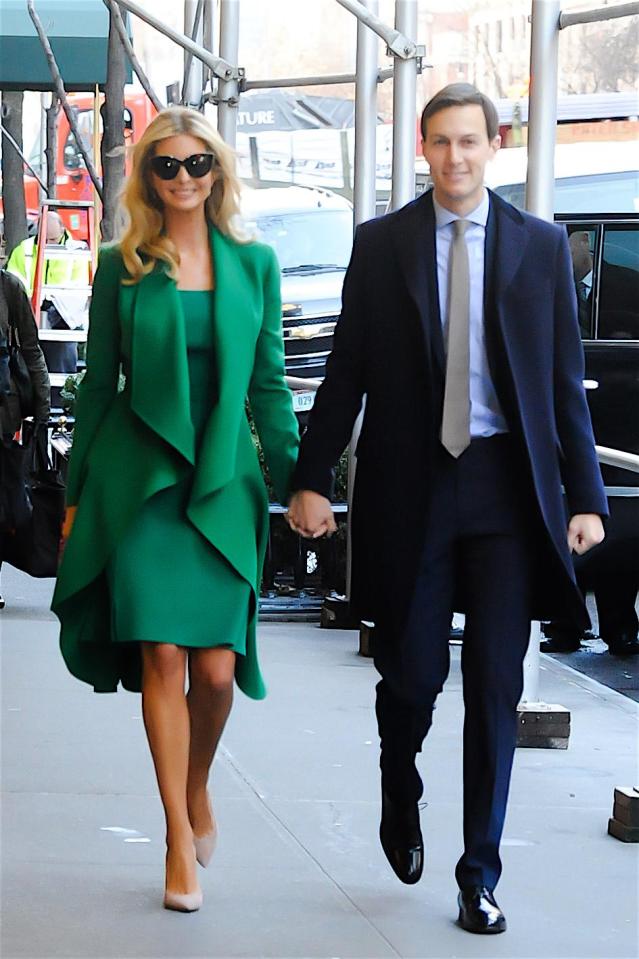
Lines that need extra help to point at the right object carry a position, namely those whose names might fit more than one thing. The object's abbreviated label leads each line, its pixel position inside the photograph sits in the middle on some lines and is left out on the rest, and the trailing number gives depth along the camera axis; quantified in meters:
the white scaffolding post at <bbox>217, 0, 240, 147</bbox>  13.47
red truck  42.62
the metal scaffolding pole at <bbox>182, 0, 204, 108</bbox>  15.43
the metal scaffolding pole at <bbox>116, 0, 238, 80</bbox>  12.57
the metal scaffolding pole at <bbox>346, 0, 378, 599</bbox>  11.88
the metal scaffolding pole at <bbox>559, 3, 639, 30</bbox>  7.94
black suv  12.77
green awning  20.72
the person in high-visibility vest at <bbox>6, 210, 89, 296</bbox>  29.85
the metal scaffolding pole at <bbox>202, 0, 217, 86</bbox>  15.30
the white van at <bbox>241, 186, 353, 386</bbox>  21.76
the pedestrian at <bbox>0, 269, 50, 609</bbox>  12.28
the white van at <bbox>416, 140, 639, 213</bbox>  20.45
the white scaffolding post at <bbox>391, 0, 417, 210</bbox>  10.88
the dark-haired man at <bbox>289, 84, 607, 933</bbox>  5.86
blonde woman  6.05
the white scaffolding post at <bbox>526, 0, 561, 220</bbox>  8.47
